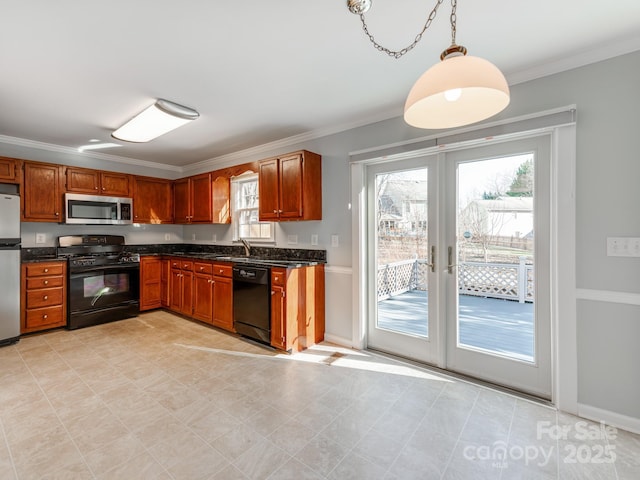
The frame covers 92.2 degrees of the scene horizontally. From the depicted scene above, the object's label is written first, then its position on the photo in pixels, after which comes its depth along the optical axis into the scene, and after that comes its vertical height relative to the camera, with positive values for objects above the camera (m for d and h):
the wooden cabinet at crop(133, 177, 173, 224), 4.85 +0.66
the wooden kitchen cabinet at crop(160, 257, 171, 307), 4.79 -0.61
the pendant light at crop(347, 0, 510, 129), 1.00 +0.54
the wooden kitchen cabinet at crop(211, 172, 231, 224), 4.60 +0.64
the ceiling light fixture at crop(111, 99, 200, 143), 2.83 +1.20
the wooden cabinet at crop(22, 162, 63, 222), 3.83 +0.62
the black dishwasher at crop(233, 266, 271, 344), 3.35 -0.71
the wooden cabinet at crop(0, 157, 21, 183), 3.62 +0.86
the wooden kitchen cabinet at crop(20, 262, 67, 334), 3.69 -0.68
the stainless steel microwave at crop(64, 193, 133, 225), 4.13 +0.45
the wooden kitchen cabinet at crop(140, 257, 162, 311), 4.68 -0.66
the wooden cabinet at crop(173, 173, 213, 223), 4.64 +0.64
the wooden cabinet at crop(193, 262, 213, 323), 4.06 -0.69
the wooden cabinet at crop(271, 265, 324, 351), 3.19 -0.74
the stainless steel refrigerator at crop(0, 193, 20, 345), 3.38 -0.30
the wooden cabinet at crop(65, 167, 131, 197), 4.20 +0.85
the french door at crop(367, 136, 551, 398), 2.39 -0.20
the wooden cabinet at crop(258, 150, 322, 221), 3.43 +0.61
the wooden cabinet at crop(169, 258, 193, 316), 4.39 -0.68
